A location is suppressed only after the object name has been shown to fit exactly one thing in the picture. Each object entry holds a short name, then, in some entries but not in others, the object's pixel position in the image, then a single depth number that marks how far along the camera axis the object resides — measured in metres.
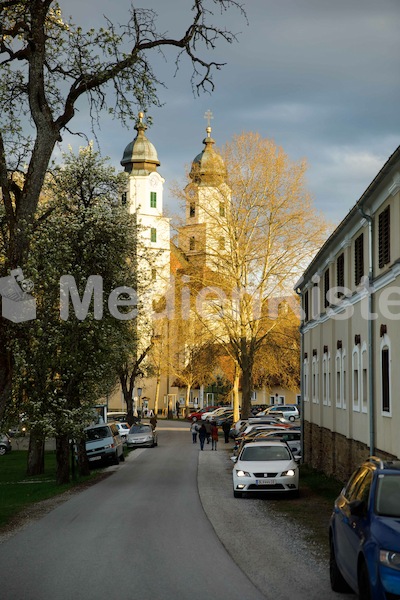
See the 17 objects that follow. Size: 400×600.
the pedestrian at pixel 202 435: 45.12
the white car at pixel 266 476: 21.83
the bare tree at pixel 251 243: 42.09
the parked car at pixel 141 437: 49.53
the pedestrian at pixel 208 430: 47.00
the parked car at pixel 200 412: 78.84
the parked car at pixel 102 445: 37.22
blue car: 7.44
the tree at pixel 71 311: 24.50
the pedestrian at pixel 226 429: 51.47
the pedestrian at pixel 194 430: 49.14
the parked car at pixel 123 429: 57.64
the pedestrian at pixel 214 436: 44.81
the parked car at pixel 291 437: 34.84
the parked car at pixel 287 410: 66.75
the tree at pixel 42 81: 14.79
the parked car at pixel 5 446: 52.73
